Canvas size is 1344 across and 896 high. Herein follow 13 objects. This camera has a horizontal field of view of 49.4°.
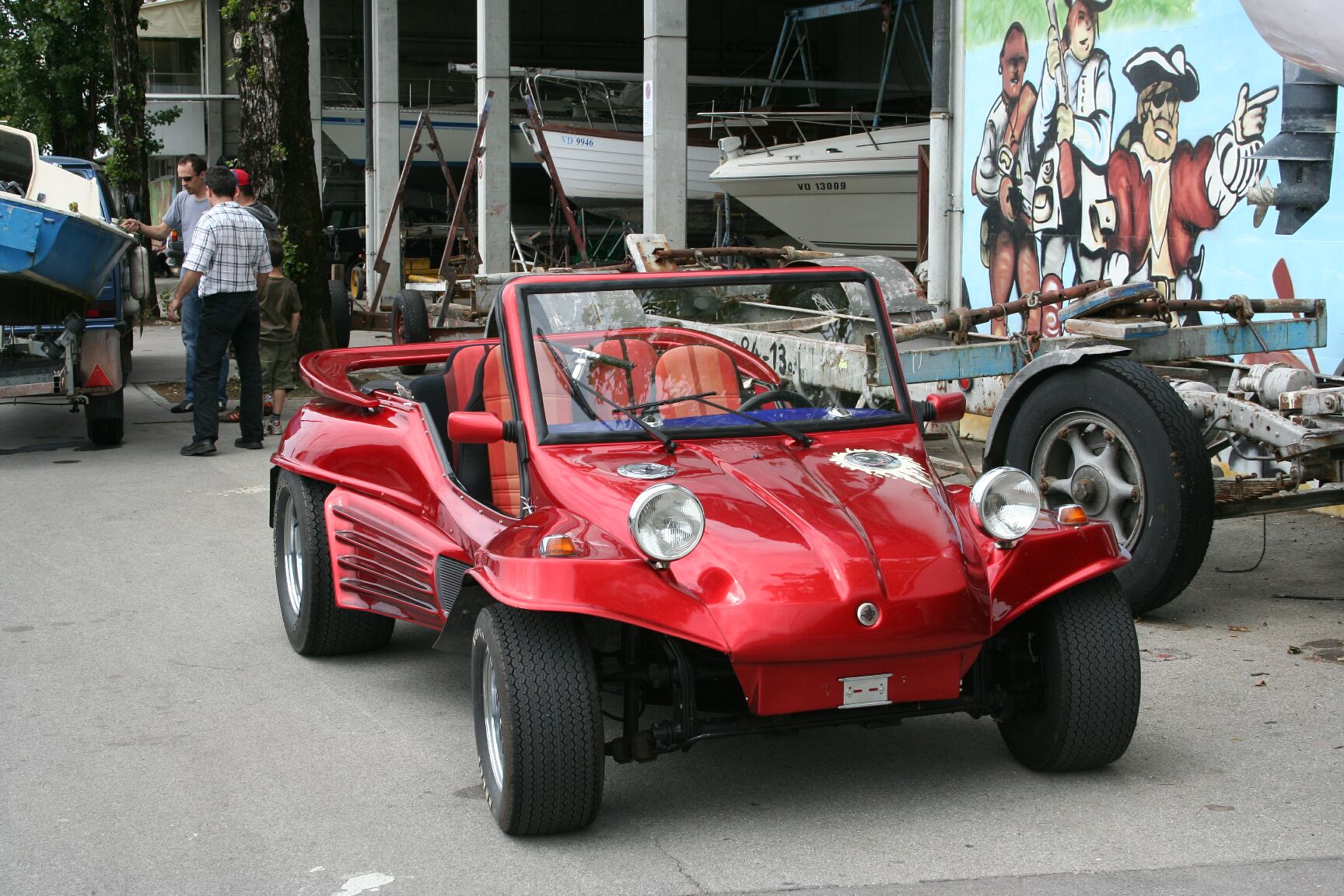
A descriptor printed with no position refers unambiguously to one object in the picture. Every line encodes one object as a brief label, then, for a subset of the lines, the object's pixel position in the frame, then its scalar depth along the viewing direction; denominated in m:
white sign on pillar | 14.70
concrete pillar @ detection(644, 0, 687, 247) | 14.54
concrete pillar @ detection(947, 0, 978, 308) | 11.68
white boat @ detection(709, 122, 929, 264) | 17.83
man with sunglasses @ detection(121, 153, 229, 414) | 11.70
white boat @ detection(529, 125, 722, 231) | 24.77
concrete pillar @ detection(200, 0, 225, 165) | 34.25
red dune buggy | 3.81
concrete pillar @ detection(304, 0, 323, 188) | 26.70
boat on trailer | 9.31
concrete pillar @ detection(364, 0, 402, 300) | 22.81
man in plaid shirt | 10.09
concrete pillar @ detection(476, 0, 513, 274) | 19.11
